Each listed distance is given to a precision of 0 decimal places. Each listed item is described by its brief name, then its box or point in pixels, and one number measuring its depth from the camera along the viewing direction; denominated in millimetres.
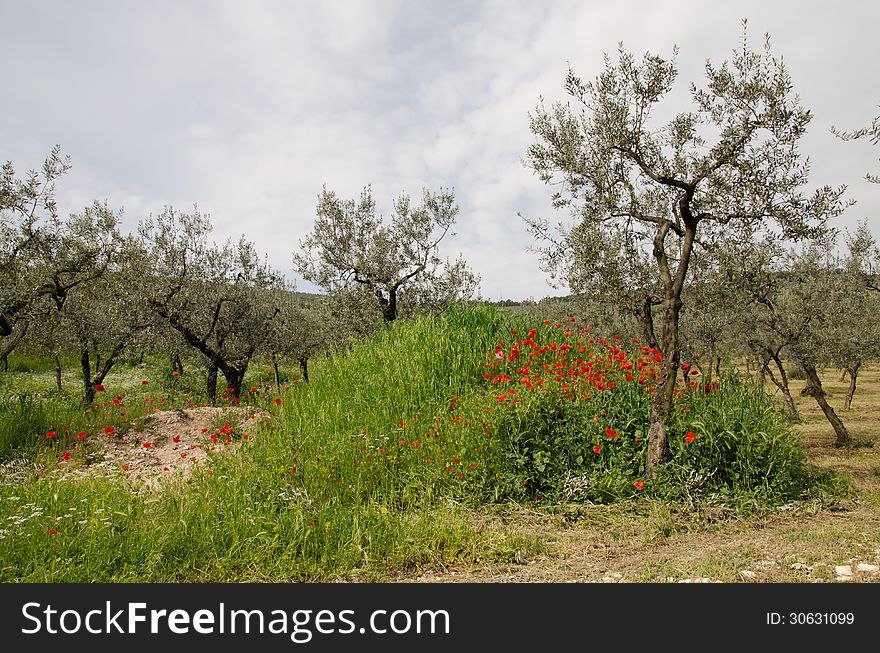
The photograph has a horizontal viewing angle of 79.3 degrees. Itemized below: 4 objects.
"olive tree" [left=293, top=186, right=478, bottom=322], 20406
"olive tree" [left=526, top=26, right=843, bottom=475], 7445
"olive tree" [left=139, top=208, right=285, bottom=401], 20656
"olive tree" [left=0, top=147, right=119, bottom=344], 12250
